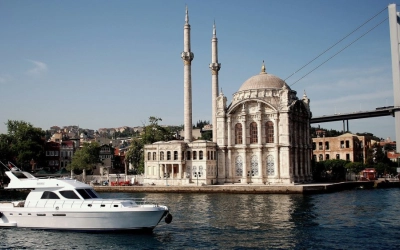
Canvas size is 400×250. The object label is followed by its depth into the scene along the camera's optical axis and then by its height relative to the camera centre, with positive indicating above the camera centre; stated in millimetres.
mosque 61219 +3155
